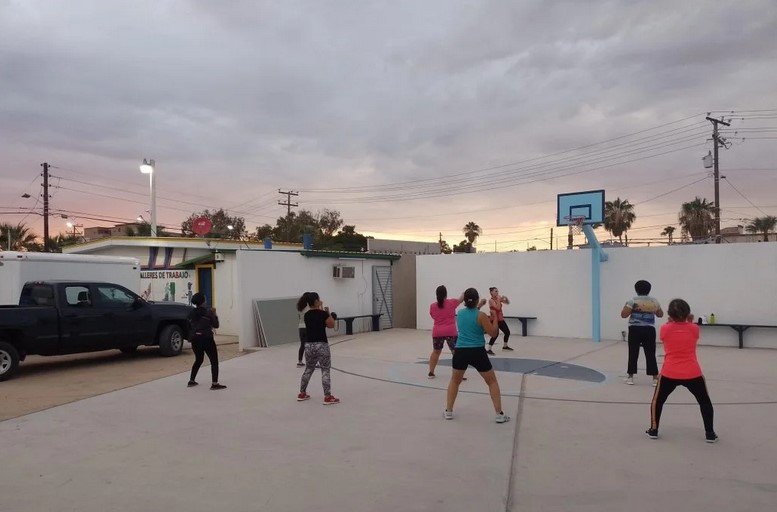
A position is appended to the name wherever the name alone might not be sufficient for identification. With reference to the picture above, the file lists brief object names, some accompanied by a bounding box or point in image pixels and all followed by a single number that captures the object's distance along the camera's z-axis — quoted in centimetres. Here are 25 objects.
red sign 2248
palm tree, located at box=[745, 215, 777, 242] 3931
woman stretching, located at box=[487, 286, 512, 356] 1157
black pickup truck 945
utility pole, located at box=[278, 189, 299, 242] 5287
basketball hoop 1389
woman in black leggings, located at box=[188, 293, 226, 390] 818
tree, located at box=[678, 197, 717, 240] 3559
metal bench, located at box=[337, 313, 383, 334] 1601
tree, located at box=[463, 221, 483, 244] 6606
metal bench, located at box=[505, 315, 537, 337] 1528
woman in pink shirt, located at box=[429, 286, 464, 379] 884
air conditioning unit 1637
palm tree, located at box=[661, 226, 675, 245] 4722
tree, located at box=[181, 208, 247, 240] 5097
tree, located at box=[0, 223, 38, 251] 3651
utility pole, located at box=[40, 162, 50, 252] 3579
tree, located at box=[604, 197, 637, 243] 4384
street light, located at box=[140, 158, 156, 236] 2341
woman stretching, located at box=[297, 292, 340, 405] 733
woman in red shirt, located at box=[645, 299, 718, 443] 538
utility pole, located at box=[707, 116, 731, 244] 3102
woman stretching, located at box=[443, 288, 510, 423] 619
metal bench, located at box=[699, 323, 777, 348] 1229
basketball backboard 1381
